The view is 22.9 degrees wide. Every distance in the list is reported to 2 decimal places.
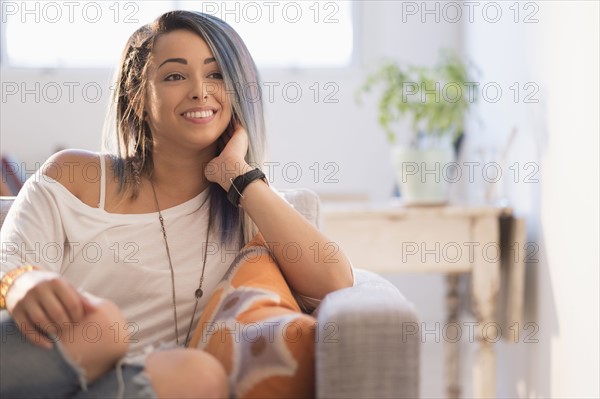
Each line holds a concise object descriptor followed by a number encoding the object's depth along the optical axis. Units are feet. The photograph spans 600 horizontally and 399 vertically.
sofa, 6.49
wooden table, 10.33
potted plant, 10.60
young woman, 7.52
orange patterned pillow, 6.72
